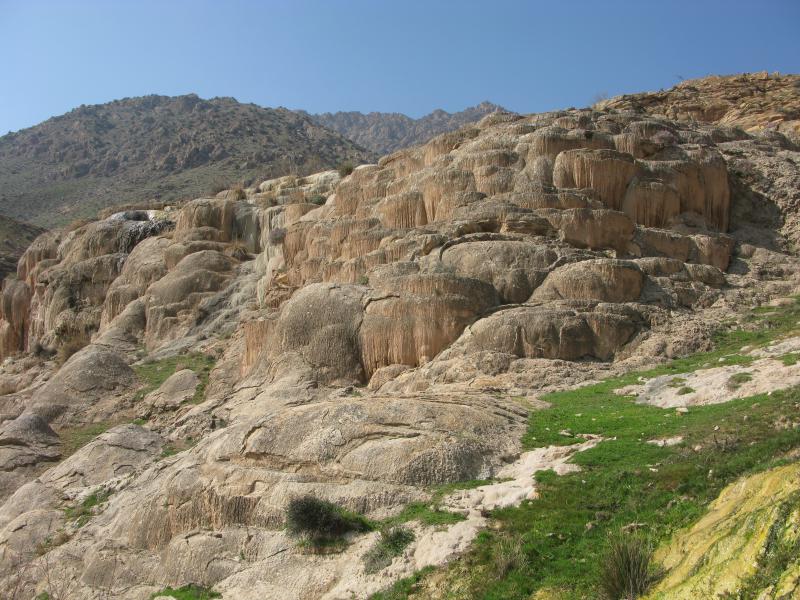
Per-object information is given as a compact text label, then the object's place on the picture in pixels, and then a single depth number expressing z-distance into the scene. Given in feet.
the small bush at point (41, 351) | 136.26
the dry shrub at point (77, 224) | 180.66
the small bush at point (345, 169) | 162.20
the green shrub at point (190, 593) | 43.06
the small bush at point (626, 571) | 29.17
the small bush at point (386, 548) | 39.29
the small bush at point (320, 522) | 42.34
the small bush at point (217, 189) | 208.23
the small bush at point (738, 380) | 50.57
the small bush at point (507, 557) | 35.53
